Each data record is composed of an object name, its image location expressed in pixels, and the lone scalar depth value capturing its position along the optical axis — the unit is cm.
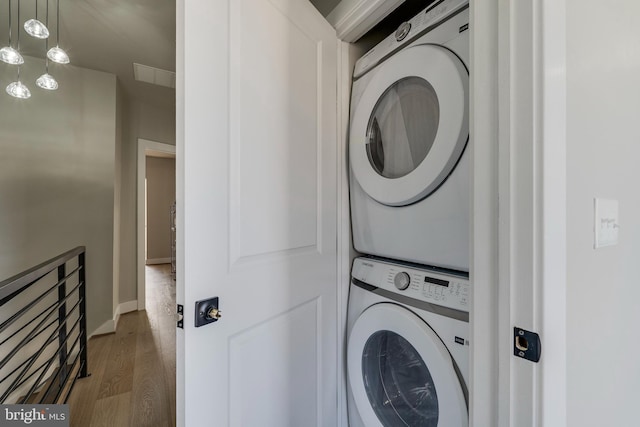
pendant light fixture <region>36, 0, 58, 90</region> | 159
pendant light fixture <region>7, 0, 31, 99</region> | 151
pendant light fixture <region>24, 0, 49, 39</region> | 131
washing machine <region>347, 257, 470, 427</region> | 80
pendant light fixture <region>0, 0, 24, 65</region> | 134
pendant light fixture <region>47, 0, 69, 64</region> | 149
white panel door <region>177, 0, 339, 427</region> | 66
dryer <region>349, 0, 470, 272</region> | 82
